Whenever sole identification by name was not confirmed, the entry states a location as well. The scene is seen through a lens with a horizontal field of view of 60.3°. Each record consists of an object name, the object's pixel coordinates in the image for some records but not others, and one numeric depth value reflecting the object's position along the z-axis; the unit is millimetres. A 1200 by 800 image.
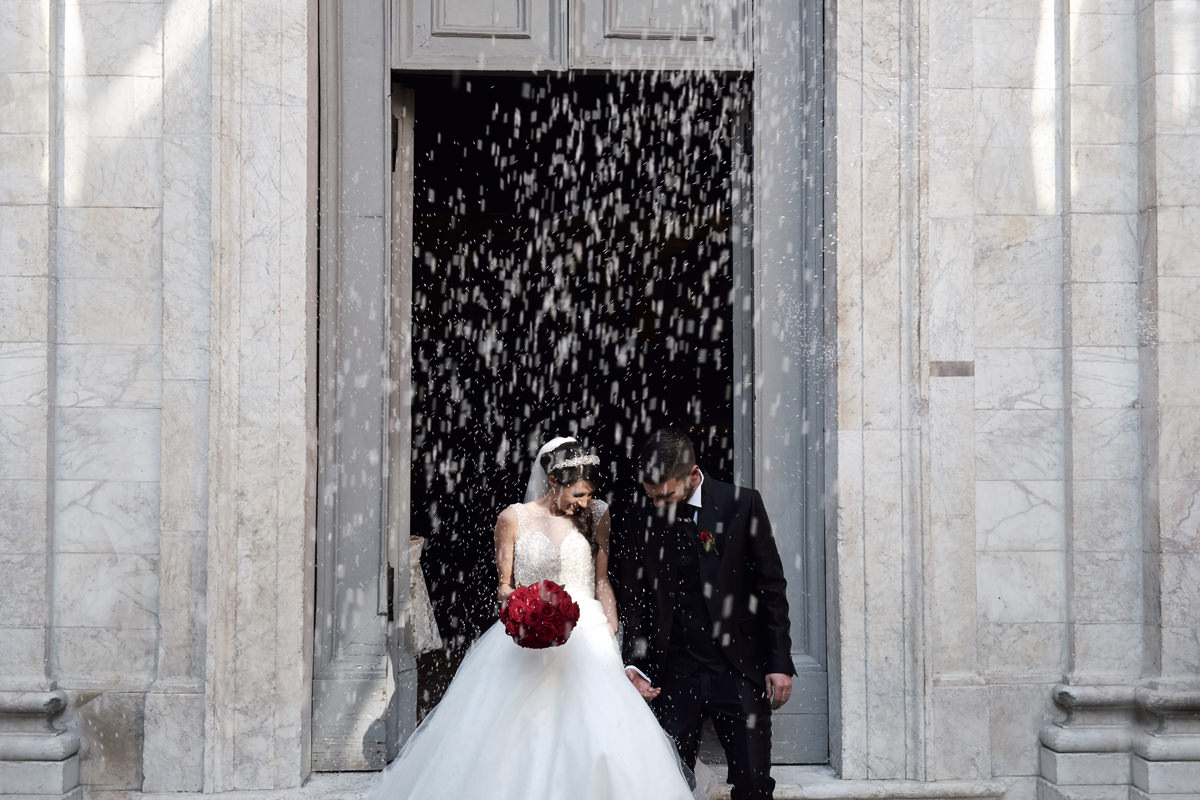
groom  4535
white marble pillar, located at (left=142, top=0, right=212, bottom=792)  5109
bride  4223
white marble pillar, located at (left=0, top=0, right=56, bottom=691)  5184
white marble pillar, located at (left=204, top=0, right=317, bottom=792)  5133
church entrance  5508
